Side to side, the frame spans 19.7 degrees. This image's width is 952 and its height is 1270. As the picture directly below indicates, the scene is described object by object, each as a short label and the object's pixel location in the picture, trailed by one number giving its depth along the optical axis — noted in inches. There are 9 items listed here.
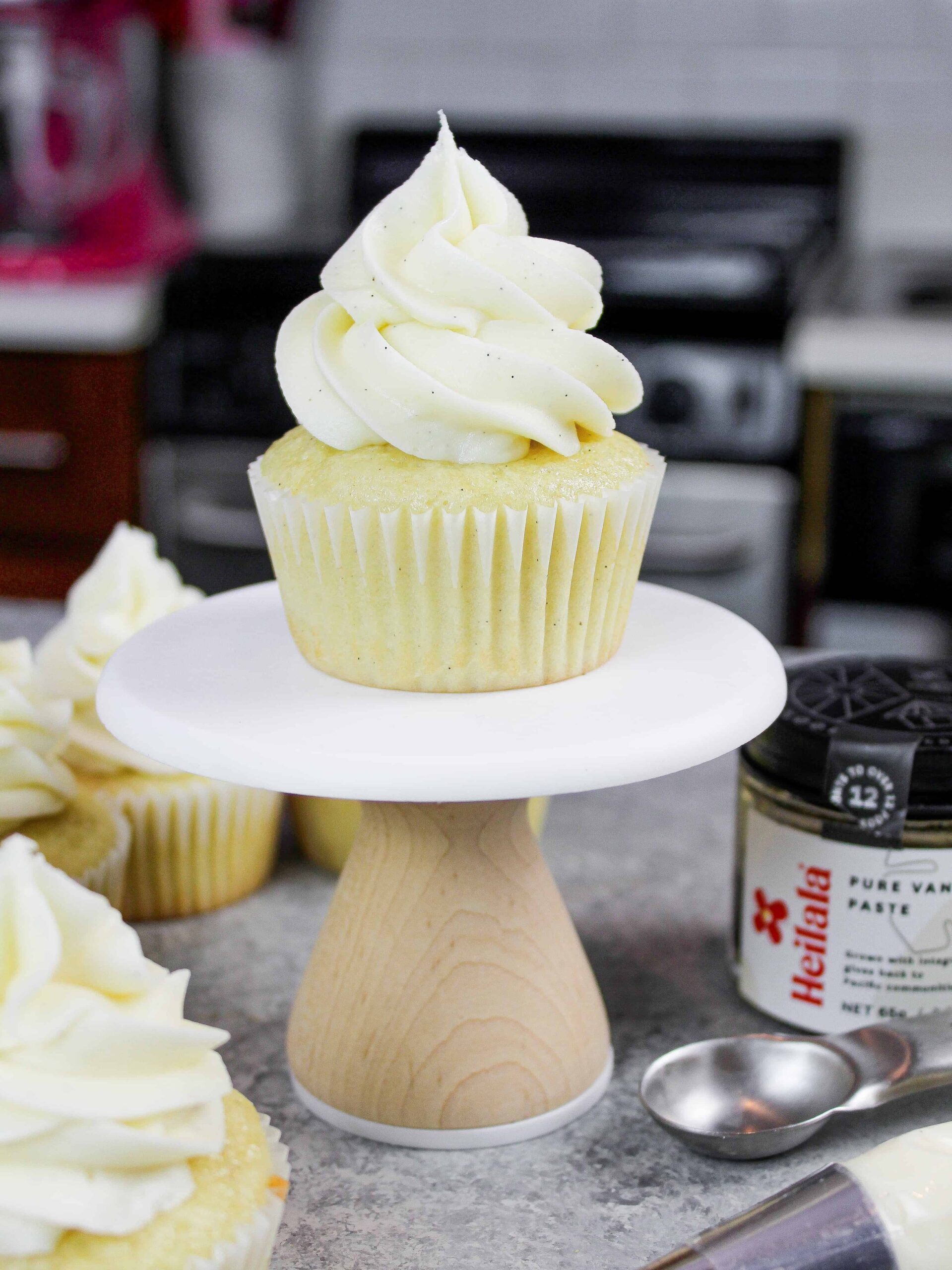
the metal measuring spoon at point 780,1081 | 16.2
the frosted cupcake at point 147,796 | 19.0
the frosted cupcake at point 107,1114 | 14.2
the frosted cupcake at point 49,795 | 17.9
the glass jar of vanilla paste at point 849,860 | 17.0
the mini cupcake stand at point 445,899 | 16.1
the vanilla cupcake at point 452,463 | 16.5
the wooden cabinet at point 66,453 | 40.3
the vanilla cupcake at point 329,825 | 19.5
